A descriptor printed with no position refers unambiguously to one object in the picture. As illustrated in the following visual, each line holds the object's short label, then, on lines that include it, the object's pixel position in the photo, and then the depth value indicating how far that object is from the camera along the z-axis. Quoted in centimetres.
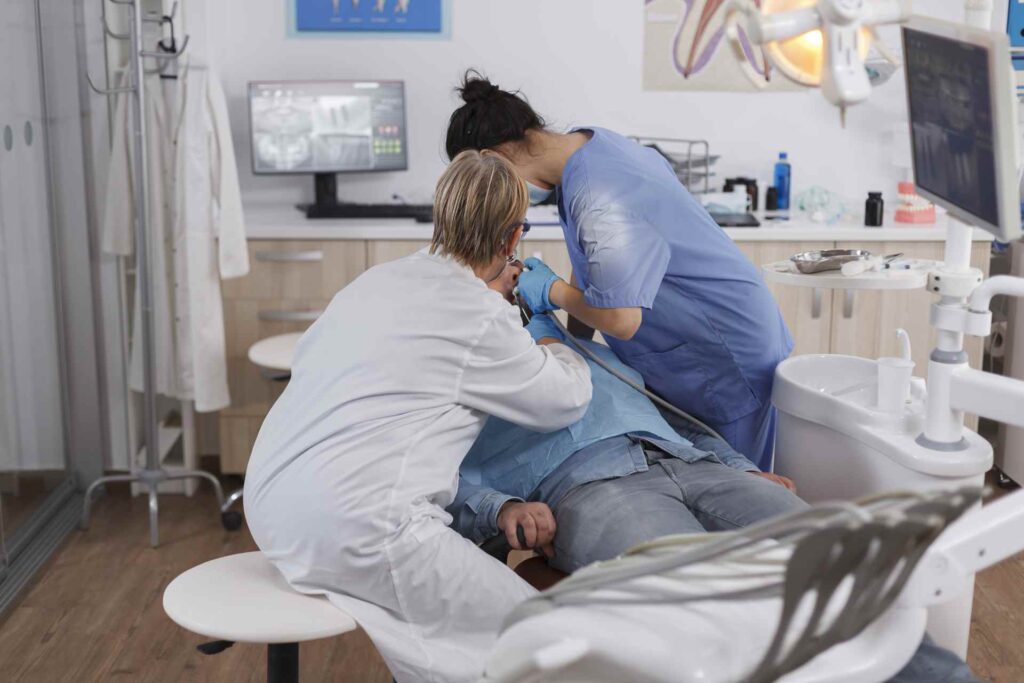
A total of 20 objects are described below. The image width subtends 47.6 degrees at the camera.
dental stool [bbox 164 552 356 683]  158
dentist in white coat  164
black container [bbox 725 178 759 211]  391
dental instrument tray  207
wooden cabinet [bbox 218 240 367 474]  354
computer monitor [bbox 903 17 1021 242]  137
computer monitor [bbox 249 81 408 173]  373
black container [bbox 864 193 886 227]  361
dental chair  108
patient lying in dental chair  176
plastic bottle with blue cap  391
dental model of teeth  367
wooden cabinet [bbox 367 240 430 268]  355
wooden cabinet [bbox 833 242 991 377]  362
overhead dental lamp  129
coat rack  312
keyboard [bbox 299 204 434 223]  372
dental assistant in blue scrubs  209
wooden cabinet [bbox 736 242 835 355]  364
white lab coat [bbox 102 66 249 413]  328
